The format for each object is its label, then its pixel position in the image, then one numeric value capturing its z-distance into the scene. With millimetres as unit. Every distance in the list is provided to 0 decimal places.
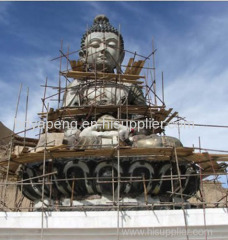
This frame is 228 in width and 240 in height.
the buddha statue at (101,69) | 11711
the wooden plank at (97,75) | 11914
